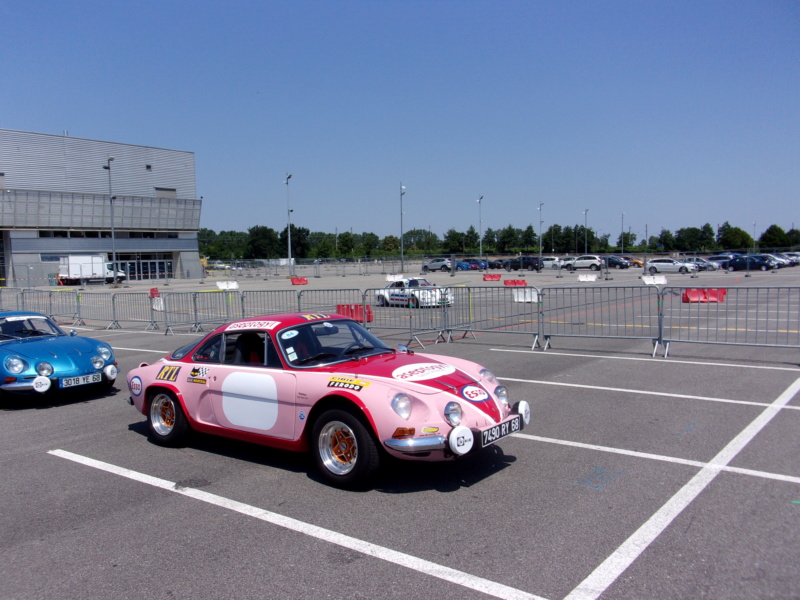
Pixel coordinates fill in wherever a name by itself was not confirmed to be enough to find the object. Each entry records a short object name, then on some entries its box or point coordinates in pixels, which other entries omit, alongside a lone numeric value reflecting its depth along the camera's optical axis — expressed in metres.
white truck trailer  56.78
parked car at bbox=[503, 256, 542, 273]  67.32
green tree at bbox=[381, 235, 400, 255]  148.95
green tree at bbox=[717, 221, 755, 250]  106.96
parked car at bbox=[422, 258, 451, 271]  71.64
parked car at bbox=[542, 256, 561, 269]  71.37
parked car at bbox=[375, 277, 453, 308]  14.31
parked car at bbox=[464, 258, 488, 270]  77.81
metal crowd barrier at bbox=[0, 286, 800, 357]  13.78
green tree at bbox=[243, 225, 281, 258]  139.00
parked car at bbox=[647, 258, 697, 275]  55.56
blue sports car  8.40
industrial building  61.44
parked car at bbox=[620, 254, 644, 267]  74.12
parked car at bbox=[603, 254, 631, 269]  69.31
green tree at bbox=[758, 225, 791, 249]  104.44
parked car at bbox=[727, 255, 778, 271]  53.69
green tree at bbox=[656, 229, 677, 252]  124.30
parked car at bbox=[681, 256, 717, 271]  59.47
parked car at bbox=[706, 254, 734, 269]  58.50
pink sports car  4.96
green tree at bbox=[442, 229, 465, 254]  125.00
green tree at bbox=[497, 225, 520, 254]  128.88
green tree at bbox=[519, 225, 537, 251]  129.88
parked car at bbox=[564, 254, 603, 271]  64.69
